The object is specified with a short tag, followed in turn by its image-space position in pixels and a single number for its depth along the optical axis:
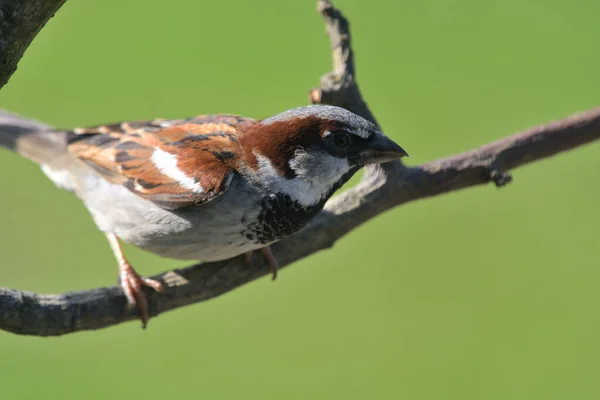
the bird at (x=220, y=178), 4.28
